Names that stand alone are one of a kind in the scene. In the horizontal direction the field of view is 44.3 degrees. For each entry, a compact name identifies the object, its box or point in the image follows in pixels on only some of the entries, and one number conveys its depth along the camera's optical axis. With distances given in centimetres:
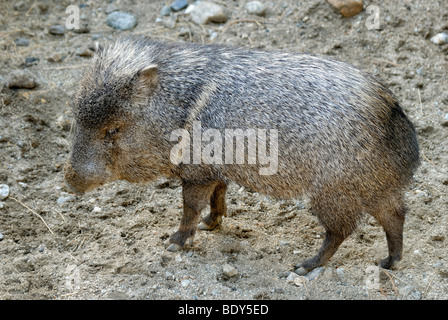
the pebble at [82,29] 642
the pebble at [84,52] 611
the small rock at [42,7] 665
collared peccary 357
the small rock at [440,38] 573
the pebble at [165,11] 651
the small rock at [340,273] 389
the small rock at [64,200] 468
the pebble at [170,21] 636
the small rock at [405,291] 373
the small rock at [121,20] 643
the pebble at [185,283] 376
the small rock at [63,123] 534
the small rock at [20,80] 550
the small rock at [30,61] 594
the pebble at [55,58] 599
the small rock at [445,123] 521
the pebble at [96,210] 461
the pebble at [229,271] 388
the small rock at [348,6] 605
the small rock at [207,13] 635
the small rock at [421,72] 562
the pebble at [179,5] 652
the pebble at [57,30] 638
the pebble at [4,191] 459
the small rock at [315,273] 390
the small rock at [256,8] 638
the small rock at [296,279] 381
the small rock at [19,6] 662
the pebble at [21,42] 618
